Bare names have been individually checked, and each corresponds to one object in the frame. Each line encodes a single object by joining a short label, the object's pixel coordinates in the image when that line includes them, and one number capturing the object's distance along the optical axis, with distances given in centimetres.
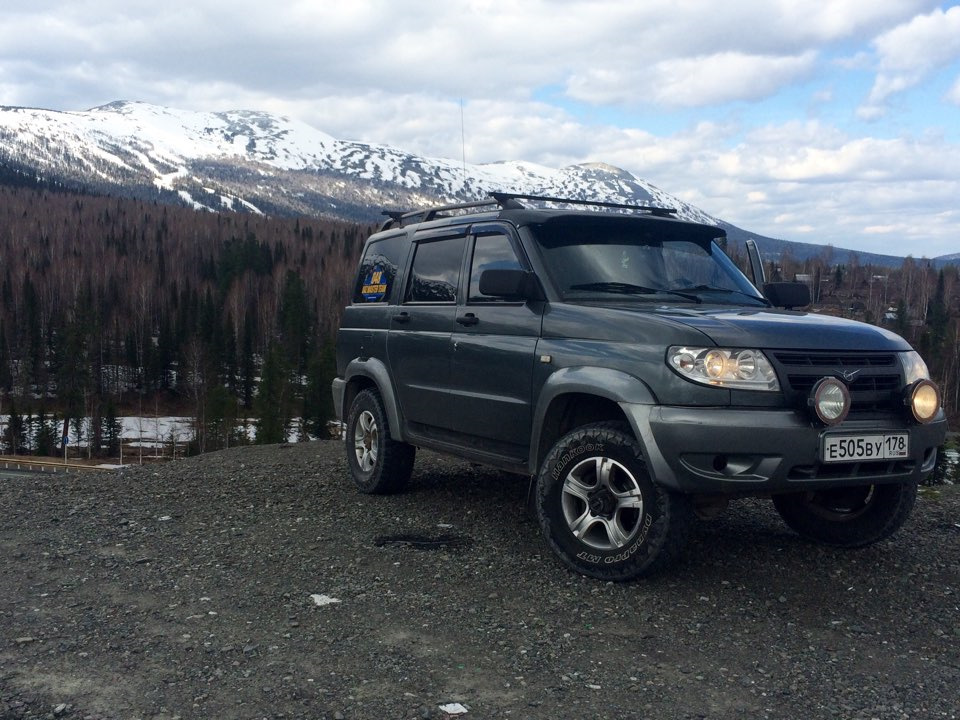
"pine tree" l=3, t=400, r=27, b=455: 7275
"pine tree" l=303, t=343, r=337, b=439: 7019
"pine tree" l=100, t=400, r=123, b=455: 7388
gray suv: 460
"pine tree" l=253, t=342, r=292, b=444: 6688
